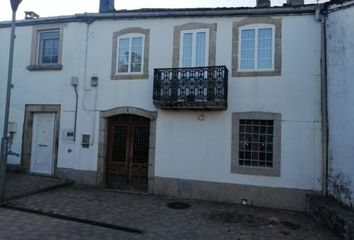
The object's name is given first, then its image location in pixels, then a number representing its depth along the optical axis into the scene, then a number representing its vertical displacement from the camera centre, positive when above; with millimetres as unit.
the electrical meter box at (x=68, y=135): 11625 +225
